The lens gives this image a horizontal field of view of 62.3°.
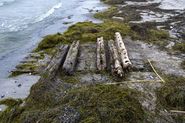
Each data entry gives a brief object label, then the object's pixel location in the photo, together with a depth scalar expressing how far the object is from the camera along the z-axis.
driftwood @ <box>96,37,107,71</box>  7.65
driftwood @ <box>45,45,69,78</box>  7.25
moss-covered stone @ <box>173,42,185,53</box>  9.23
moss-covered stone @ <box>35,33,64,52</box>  9.96
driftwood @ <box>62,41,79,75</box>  7.42
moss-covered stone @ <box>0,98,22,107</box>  6.48
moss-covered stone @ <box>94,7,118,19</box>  14.04
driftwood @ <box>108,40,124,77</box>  7.13
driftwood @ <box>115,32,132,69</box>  7.54
